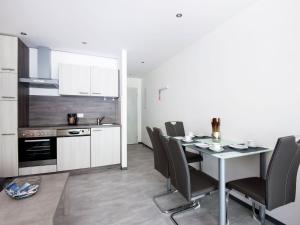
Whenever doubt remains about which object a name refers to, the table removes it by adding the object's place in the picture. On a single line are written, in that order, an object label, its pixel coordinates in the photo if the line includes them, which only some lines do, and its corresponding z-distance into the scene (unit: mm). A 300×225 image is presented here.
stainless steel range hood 3205
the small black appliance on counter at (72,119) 3472
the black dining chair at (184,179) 1492
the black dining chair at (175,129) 3008
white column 3354
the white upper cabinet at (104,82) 3469
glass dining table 1498
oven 2758
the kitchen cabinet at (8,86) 2617
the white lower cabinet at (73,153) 2971
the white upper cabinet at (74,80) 3235
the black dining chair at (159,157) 2008
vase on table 2242
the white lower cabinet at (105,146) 3195
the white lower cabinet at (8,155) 2629
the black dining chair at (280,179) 1256
